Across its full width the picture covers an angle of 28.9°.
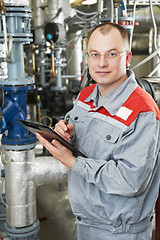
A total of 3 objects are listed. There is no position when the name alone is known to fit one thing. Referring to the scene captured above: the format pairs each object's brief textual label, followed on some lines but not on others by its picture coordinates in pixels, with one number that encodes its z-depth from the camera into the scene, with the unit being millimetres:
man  1085
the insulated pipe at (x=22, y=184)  1795
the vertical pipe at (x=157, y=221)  1396
